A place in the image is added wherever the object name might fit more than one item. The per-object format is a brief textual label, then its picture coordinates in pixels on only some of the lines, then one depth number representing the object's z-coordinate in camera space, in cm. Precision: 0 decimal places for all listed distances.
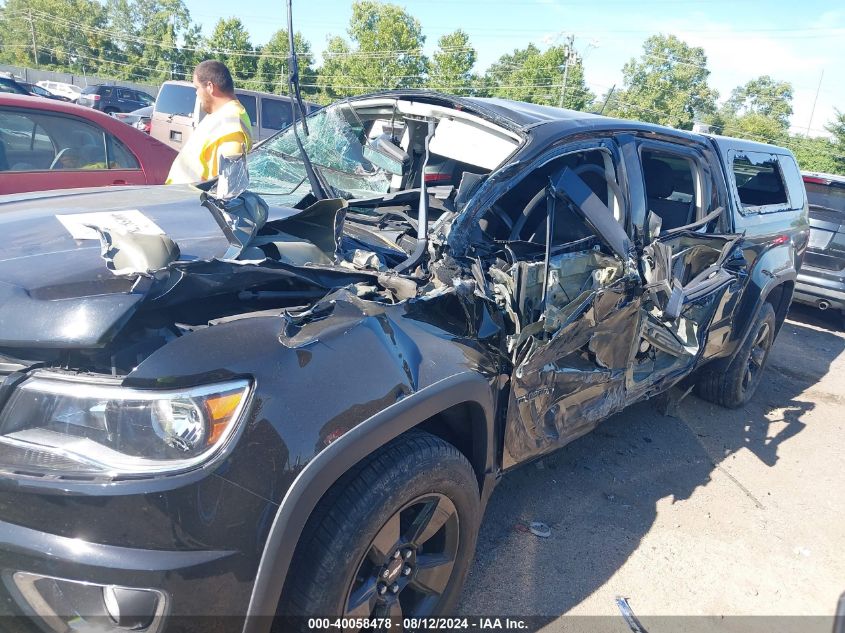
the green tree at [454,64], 4769
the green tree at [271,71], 4808
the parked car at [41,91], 1977
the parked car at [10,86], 1250
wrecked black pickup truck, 146
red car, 447
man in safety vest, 391
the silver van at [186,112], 1095
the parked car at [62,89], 2812
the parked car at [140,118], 1534
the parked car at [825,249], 732
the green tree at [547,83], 4941
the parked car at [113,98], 2217
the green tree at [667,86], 6175
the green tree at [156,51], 5900
